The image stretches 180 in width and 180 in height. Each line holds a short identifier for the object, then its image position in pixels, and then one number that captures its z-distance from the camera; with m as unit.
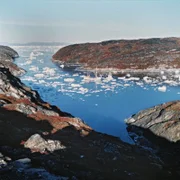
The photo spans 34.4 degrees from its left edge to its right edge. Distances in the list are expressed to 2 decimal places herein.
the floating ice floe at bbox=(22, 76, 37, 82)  90.36
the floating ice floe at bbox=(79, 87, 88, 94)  71.75
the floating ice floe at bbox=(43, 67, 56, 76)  104.74
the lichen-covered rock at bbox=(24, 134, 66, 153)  26.07
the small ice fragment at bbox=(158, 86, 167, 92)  74.44
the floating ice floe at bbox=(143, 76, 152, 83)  87.94
